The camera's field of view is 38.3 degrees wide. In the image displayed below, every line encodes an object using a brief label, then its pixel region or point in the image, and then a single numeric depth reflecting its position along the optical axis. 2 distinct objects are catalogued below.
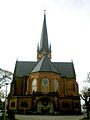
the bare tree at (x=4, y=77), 23.34
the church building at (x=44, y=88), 34.18
